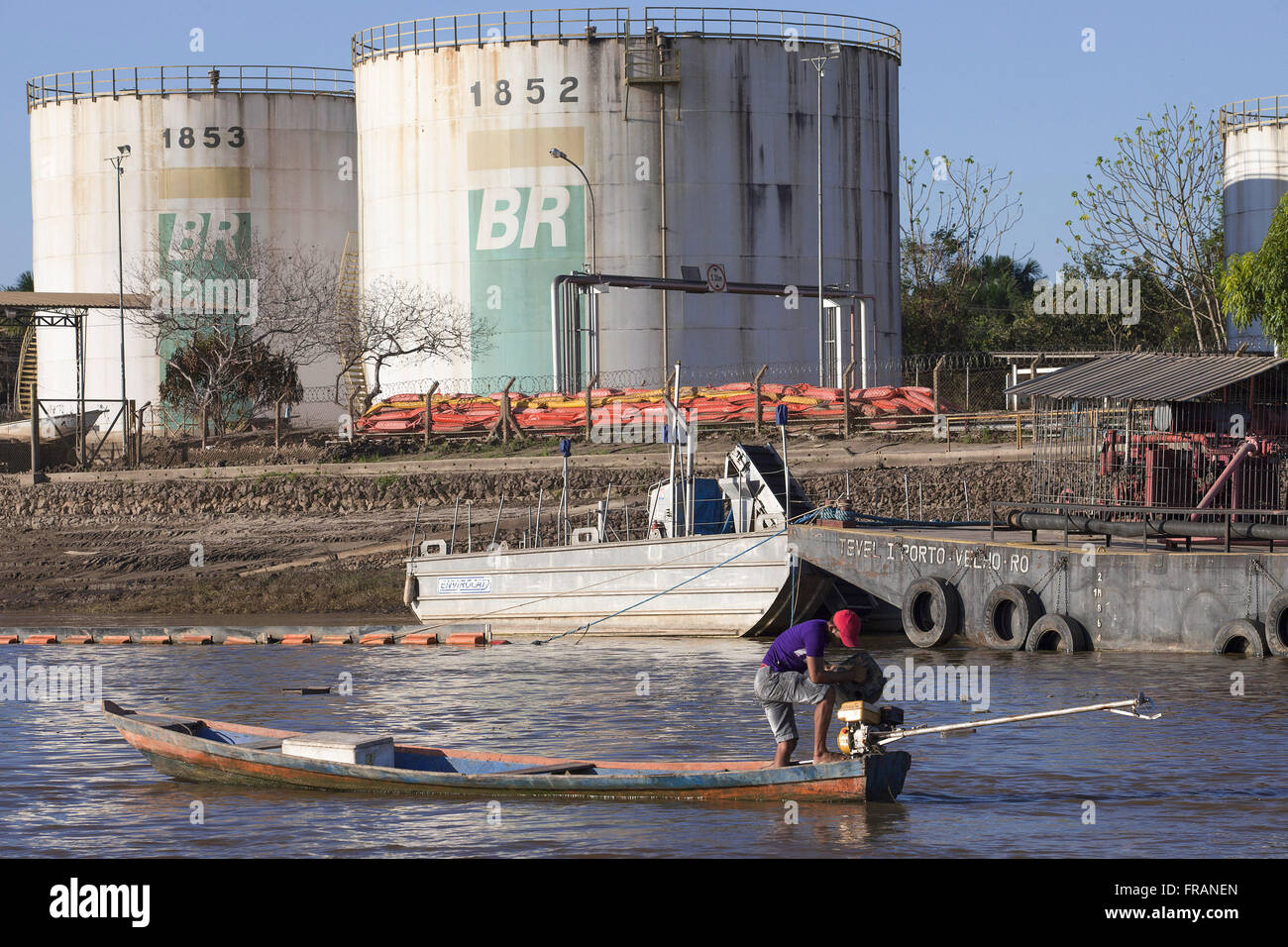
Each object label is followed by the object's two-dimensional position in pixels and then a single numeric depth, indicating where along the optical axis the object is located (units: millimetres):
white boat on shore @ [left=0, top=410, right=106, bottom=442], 66688
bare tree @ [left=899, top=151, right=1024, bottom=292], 95875
